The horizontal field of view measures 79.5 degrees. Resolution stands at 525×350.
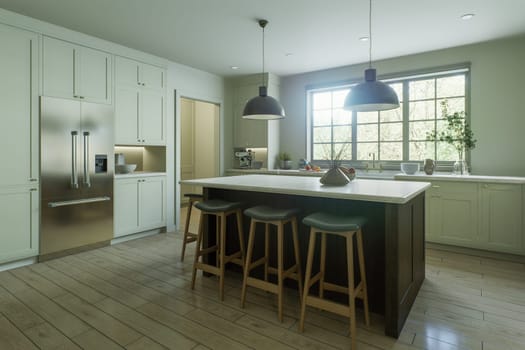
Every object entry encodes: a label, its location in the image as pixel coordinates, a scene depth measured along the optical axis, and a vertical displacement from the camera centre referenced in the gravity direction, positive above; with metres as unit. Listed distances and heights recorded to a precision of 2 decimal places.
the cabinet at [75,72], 3.57 +1.24
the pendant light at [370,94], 2.57 +0.66
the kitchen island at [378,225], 2.11 -0.38
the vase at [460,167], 4.18 +0.09
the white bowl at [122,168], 4.47 +0.08
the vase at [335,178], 2.72 -0.04
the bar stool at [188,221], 3.62 -0.54
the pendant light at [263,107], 3.25 +0.69
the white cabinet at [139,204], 4.30 -0.43
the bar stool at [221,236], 2.75 -0.57
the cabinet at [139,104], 4.28 +1.01
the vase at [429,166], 4.29 +0.11
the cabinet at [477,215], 3.60 -0.50
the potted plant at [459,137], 4.20 +0.51
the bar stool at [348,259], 2.04 -0.61
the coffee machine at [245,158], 6.09 +0.31
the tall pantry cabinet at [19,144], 3.25 +0.32
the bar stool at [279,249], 2.38 -0.59
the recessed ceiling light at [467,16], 3.37 +1.70
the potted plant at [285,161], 5.83 +0.24
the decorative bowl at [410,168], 4.45 +0.08
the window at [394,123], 4.63 +0.84
